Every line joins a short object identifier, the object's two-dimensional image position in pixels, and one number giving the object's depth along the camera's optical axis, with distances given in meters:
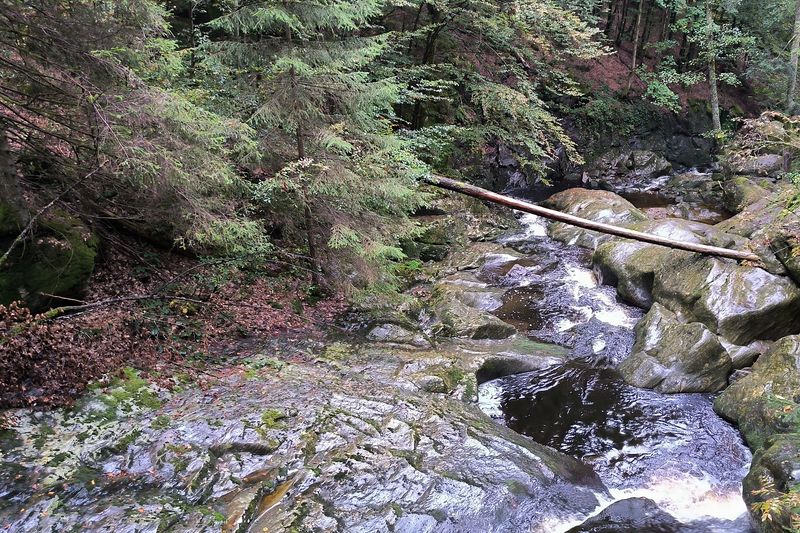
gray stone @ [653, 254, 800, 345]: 8.53
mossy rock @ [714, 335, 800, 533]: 4.75
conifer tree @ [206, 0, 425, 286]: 7.07
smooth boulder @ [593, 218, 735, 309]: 10.49
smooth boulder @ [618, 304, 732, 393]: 7.78
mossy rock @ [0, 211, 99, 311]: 5.43
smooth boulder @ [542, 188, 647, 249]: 13.83
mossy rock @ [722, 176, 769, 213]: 15.20
